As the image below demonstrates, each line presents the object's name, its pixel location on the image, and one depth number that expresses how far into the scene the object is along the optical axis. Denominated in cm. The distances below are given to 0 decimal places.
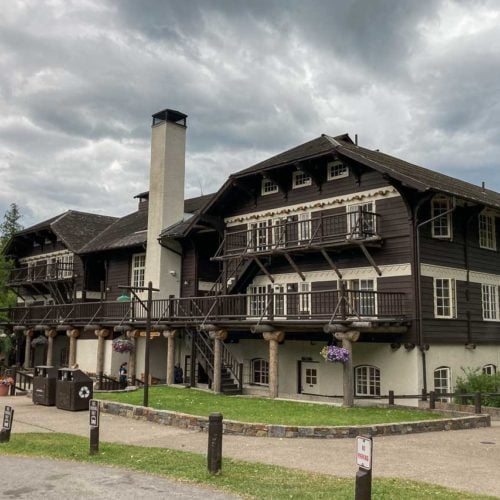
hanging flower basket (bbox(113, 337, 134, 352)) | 2572
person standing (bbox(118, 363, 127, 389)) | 2743
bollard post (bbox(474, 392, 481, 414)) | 1722
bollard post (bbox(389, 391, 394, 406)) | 1859
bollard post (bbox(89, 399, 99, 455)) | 1126
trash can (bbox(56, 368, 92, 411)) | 1895
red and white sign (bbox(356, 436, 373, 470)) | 706
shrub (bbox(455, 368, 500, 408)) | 1889
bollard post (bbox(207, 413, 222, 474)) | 952
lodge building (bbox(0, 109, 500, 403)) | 2041
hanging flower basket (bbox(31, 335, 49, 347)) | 3388
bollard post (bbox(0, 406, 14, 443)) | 1296
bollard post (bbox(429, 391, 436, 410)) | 1780
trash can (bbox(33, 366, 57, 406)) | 2044
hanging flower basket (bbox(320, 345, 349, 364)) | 1823
